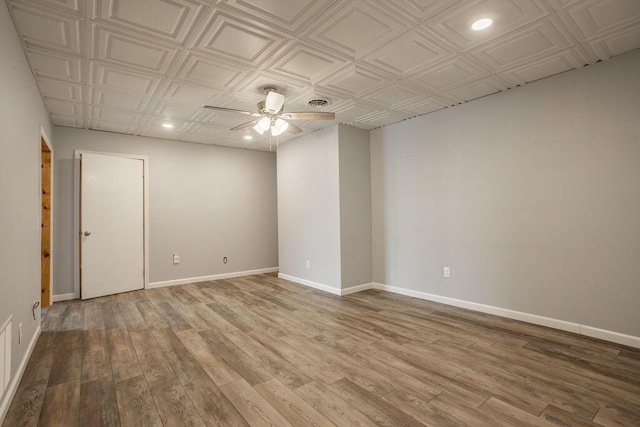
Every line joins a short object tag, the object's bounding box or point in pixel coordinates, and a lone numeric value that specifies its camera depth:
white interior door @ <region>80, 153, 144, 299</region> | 4.62
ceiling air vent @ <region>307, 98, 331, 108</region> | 3.64
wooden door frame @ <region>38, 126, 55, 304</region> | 4.32
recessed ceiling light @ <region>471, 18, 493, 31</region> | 2.22
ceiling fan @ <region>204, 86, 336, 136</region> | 3.04
